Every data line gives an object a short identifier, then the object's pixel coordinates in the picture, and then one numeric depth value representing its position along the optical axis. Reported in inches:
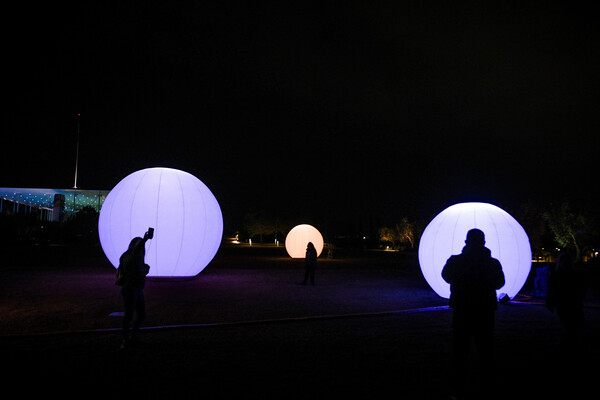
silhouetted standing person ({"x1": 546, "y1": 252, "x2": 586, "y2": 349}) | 252.7
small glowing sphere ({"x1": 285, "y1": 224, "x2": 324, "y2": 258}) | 1216.2
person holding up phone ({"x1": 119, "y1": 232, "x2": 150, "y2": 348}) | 255.4
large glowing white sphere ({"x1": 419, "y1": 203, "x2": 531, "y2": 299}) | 434.9
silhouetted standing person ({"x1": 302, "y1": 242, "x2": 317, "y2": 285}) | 587.8
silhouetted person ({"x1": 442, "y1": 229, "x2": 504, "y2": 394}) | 180.7
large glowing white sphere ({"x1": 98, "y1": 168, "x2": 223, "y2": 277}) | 543.8
